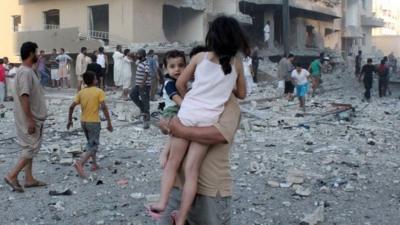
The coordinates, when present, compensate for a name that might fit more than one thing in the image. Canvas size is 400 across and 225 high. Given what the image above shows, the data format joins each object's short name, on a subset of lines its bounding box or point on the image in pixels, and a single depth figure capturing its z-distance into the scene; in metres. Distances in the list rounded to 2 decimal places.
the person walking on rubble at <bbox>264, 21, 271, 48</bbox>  29.94
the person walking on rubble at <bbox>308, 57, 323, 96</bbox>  18.52
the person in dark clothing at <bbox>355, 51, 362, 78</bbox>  27.80
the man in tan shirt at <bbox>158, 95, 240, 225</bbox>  3.05
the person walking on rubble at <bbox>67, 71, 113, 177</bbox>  6.44
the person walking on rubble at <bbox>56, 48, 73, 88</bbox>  19.33
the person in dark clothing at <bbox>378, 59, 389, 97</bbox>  20.50
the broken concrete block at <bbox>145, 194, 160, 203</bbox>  5.26
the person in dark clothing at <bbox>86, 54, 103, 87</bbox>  12.52
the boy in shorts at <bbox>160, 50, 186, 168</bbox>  3.40
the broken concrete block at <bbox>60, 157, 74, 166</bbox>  7.39
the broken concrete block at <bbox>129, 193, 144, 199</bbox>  5.70
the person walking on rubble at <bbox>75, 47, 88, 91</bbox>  17.25
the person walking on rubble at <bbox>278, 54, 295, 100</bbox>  15.47
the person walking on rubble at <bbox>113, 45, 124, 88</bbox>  16.67
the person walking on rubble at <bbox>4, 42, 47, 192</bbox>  5.59
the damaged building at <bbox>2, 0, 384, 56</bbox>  23.47
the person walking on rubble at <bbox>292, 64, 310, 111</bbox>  13.26
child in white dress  3.01
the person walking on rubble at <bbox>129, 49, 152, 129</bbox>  10.00
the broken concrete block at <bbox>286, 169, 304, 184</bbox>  6.32
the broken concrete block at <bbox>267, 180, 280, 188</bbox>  6.19
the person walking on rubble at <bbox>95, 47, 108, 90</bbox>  17.20
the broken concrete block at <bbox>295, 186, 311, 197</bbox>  5.80
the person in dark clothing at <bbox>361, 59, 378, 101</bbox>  18.73
